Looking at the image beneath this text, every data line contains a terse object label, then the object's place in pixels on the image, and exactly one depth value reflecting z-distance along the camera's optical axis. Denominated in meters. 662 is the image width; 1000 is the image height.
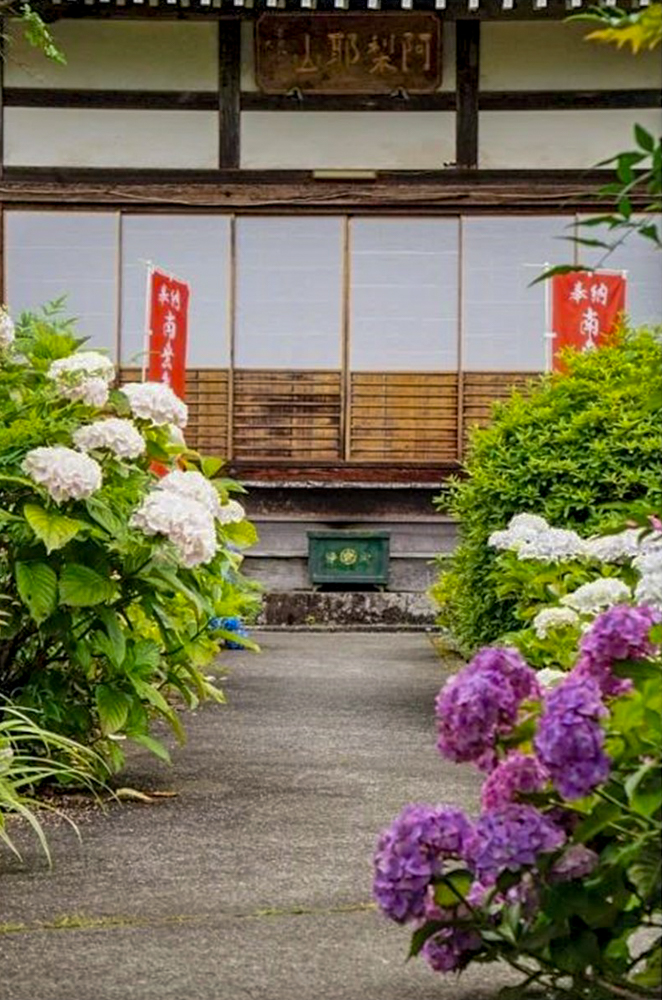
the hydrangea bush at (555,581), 7.68
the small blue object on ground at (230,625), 11.62
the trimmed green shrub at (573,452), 12.47
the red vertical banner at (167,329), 21.57
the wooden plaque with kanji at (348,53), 24.73
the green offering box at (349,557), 25.53
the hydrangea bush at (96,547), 8.69
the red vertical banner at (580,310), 22.98
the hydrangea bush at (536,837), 4.15
